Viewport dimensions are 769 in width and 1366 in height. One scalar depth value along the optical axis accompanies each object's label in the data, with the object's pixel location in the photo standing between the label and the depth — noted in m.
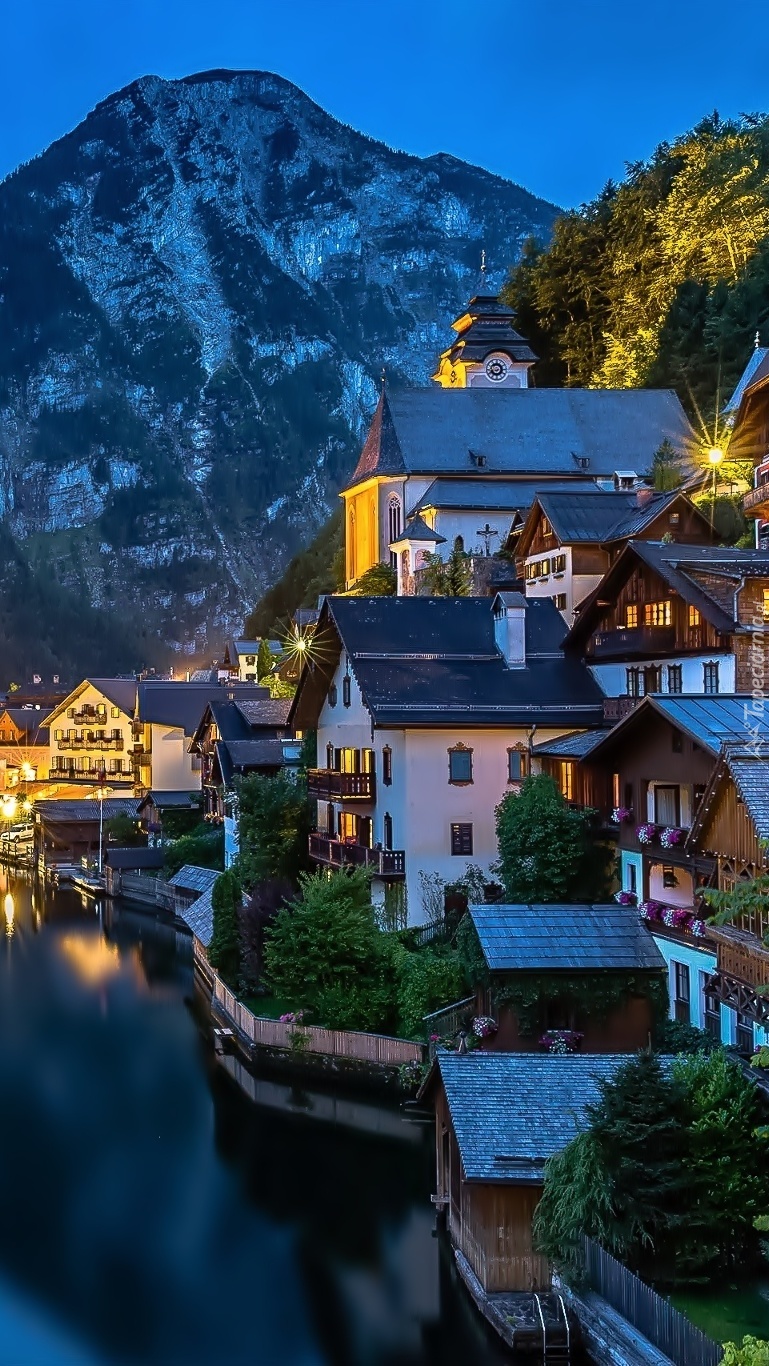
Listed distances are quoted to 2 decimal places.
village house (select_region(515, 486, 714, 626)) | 49.47
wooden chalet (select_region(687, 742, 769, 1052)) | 23.25
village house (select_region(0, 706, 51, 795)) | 137.75
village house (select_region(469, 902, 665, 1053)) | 34.50
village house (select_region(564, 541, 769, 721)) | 39.31
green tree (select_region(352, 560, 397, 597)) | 82.25
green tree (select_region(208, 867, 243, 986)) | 48.16
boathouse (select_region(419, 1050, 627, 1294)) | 24.55
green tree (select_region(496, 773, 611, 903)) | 39.38
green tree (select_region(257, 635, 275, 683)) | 109.50
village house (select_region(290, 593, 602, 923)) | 44.91
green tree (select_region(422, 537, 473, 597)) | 69.31
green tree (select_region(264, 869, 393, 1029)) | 39.75
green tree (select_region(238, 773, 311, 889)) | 54.00
